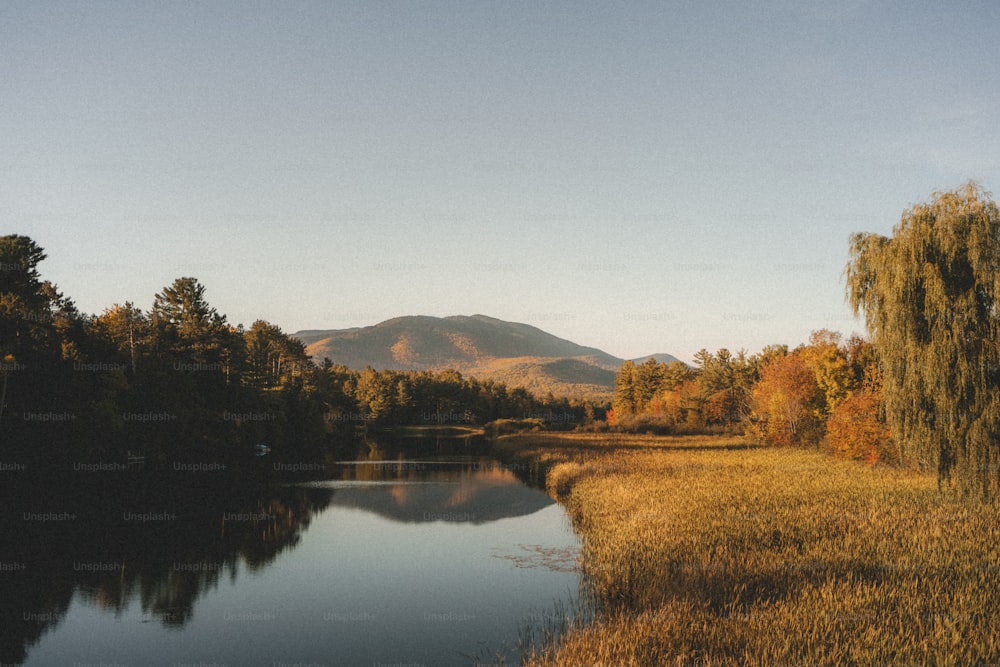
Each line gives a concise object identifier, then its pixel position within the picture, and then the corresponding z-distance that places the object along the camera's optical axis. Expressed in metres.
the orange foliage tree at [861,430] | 45.38
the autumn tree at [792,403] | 68.19
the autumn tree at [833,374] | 61.00
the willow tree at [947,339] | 22.89
